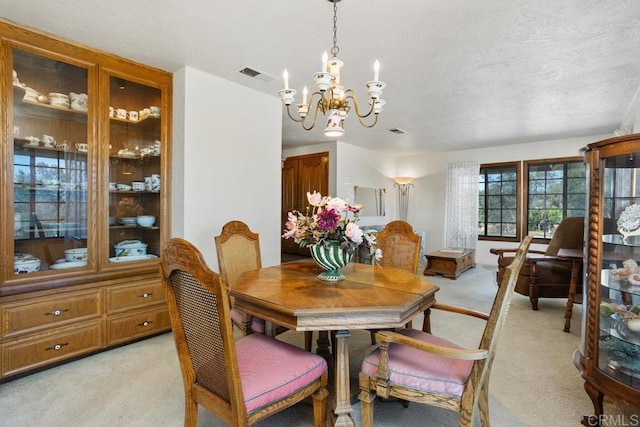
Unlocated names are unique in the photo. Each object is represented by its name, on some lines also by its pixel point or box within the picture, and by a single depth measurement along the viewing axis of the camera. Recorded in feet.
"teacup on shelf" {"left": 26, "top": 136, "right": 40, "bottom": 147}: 7.63
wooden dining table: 4.66
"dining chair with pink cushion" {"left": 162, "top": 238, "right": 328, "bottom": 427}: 3.74
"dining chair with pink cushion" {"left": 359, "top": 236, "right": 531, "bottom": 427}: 4.24
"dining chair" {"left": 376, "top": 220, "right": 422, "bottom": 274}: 8.37
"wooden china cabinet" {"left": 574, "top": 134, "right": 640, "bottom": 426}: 5.07
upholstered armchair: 12.02
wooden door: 20.76
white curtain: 22.04
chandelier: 5.61
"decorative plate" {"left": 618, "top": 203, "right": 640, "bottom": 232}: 5.10
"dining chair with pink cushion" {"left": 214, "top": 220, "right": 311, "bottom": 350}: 6.91
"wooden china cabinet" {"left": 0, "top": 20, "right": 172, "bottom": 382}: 7.18
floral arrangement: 5.86
